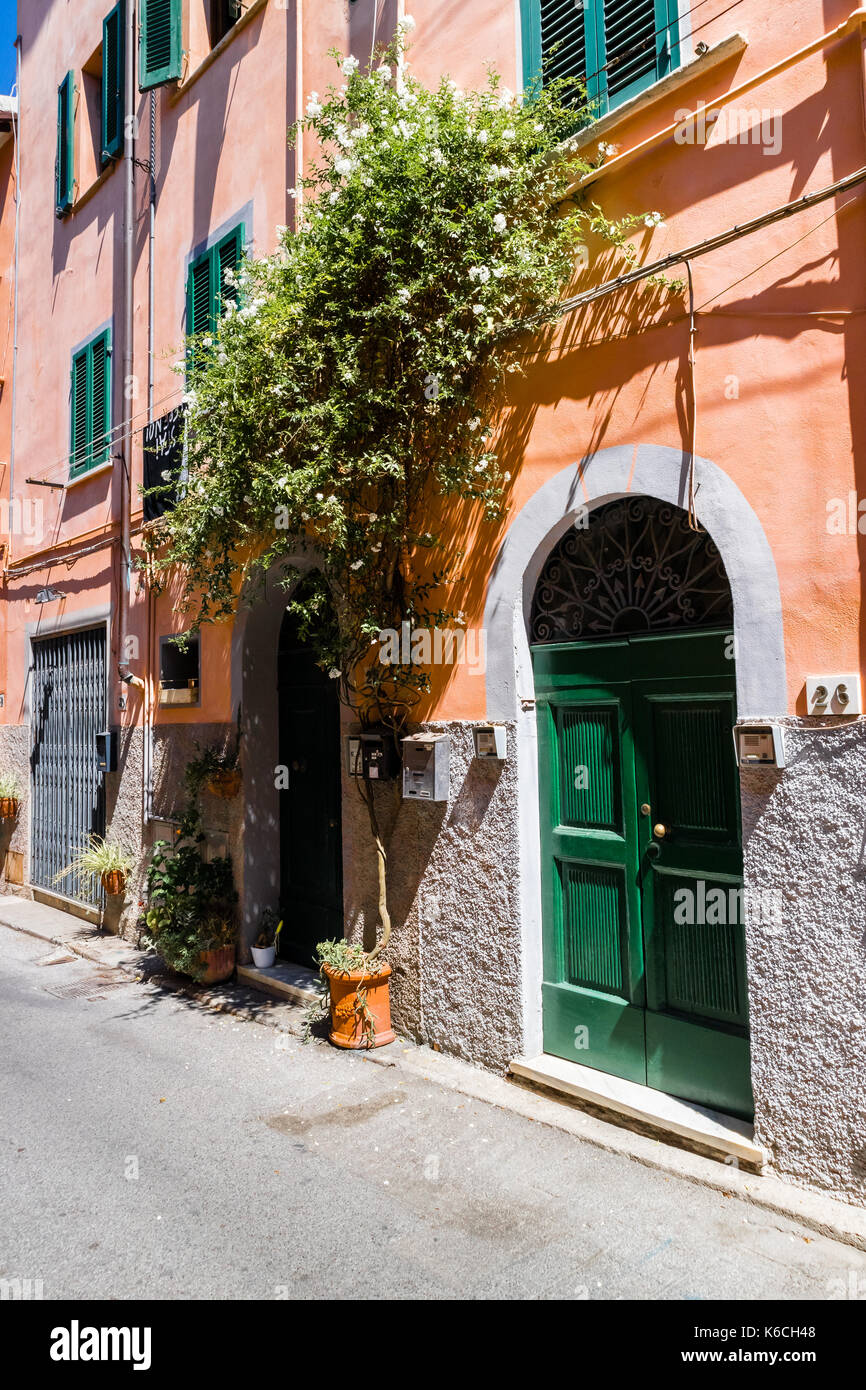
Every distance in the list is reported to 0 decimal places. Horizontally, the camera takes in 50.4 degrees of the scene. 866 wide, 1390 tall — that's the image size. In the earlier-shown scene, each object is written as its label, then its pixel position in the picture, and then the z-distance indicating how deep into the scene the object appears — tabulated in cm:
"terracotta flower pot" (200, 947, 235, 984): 730
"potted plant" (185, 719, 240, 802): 752
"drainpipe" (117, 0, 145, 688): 948
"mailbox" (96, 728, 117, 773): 934
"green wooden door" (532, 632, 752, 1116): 438
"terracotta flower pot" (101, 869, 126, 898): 893
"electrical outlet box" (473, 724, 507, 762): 521
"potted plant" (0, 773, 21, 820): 1166
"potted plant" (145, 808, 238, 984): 724
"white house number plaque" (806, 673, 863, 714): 374
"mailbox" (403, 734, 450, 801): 554
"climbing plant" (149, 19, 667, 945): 504
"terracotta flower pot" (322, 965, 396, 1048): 574
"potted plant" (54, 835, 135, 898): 894
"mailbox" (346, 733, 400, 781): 589
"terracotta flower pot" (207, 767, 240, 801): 751
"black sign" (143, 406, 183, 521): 842
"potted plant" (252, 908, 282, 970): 734
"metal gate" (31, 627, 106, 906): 1010
